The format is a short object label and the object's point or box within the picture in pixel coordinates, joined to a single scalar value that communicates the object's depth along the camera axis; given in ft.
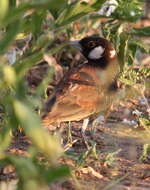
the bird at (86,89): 27.58
